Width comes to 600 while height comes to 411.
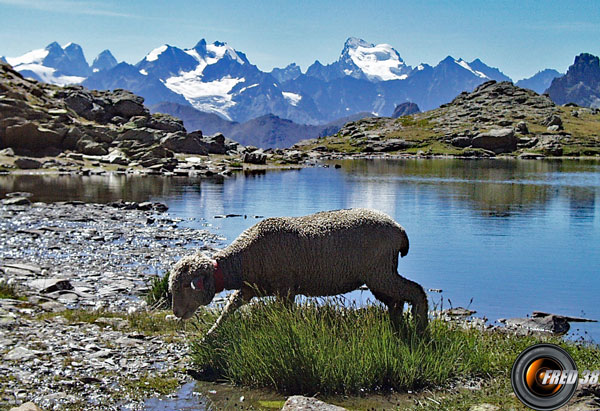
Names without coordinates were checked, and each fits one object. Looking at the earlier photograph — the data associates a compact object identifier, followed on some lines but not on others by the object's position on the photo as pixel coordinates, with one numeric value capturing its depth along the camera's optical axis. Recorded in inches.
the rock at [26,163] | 2792.8
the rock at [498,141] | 5506.9
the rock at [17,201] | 1569.9
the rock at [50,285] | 654.5
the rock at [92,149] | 3243.1
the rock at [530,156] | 5131.4
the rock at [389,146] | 6161.4
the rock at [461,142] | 5880.9
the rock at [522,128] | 6102.4
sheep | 457.4
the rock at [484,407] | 323.6
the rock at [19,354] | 422.0
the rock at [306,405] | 339.0
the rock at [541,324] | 623.9
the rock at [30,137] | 2989.7
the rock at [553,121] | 6434.1
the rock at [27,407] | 326.0
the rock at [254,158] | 3949.3
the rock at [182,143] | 3836.1
